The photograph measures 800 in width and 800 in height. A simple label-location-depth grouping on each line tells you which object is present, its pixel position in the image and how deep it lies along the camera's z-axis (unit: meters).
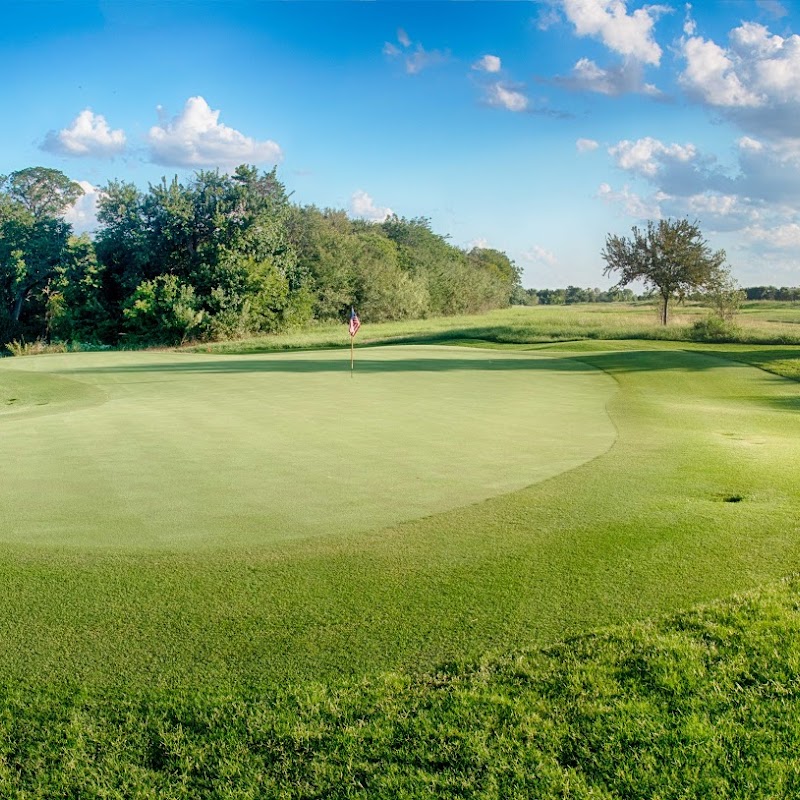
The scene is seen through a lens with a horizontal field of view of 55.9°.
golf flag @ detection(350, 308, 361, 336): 17.33
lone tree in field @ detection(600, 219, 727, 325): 39.81
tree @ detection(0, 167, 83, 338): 51.06
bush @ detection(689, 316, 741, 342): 32.59
